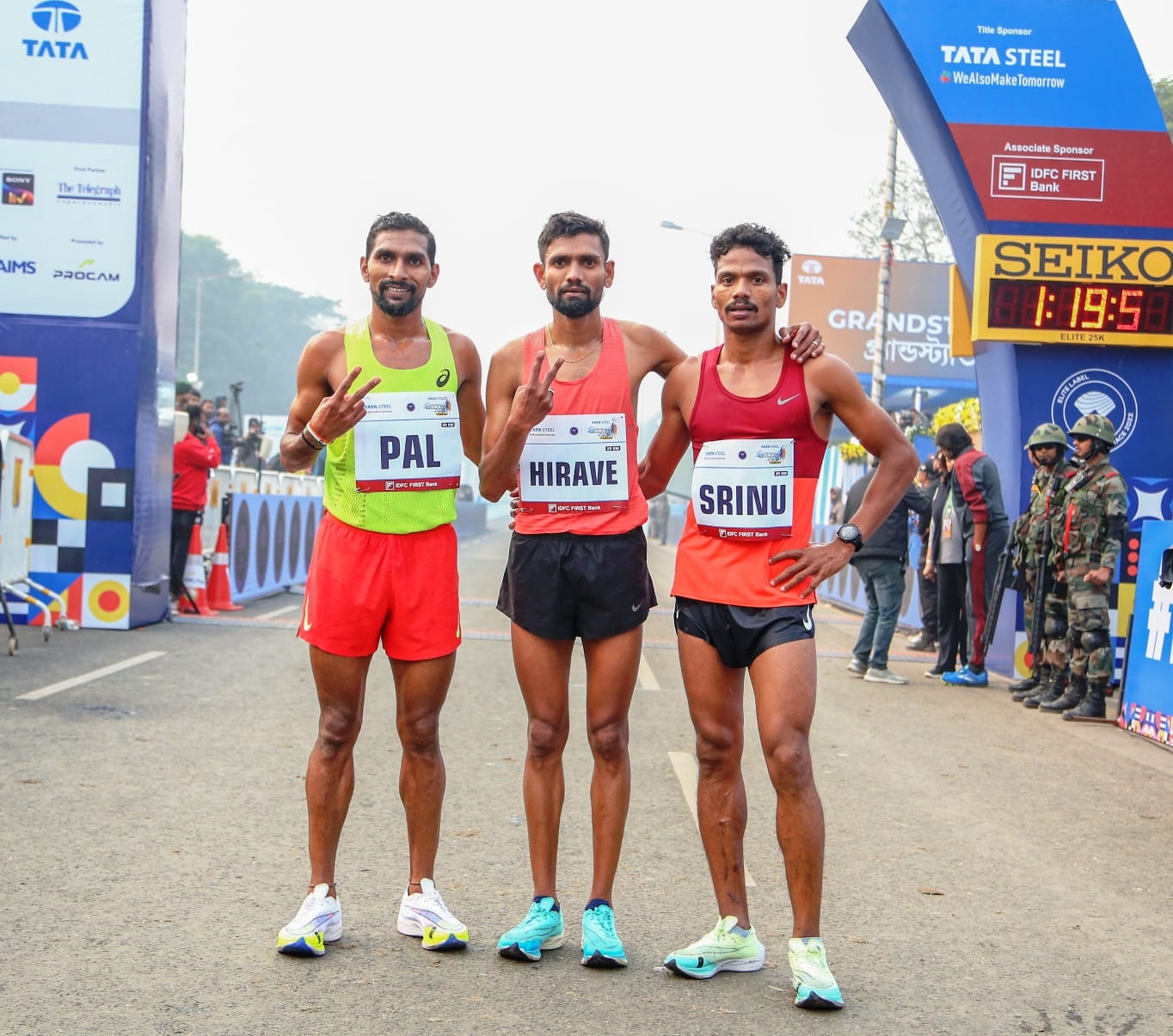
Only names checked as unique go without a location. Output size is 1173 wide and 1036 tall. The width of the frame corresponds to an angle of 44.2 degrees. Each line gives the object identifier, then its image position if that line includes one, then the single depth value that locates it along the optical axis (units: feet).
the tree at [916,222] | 187.52
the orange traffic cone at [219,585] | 53.83
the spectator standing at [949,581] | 42.37
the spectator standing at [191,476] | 50.31
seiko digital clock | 41.91
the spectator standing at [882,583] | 40.78
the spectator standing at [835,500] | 101.02
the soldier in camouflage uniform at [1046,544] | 36.65
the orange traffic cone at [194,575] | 51.47
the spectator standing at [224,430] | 69.31
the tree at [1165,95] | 150.10
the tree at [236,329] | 360.93
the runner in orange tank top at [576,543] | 14.88
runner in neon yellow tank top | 15.08
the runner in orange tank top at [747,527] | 14.33
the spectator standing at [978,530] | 41.01
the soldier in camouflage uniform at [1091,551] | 34.58
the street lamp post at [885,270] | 81.71
